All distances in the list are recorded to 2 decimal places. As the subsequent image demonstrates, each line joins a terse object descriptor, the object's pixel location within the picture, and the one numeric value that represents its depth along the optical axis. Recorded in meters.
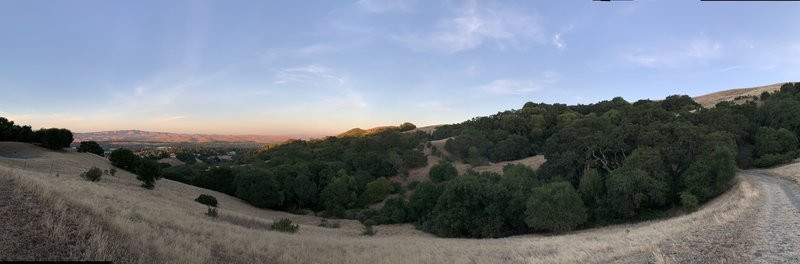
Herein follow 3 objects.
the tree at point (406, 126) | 167.96
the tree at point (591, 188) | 35.88
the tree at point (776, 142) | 45.34
